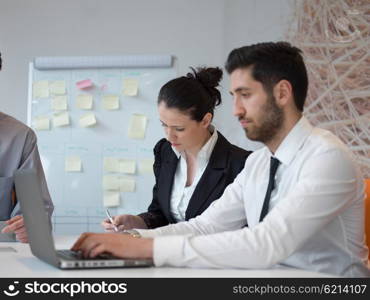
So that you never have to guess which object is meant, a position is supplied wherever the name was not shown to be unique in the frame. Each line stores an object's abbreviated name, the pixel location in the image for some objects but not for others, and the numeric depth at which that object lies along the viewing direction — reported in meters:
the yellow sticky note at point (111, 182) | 4.04
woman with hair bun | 2.51
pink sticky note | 4.10
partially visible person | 2.49
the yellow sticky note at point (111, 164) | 4.05
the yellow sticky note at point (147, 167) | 4.02
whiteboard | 4.04
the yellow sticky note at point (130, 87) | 4.06
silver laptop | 1.38
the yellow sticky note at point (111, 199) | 4.02
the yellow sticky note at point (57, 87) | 4.13
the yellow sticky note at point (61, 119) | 4.11
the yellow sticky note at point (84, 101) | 4.09
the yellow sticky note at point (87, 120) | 4.09
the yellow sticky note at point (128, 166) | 4.03
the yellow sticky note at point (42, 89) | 4.14
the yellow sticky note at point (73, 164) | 4.07
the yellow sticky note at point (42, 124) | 4.11
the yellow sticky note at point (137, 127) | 4.05
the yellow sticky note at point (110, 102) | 4.08
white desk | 1.31
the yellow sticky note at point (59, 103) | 4.11
